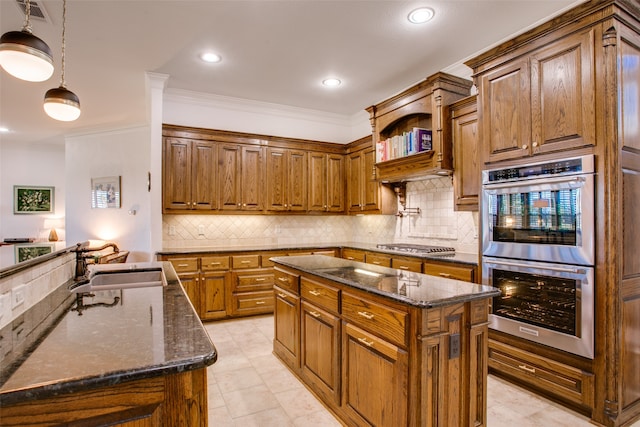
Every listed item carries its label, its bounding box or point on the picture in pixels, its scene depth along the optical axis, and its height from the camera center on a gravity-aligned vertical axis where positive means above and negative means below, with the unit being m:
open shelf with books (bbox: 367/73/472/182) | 3.60 +1.01
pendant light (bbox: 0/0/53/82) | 1.73 +0.82
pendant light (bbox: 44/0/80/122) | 2.36 +0.77
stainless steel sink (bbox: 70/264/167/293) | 2.31 -0.43
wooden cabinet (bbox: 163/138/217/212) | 4.27 +0.50
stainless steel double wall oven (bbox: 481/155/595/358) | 2.21 -0.26
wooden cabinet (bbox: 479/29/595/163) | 2.24 +0.81
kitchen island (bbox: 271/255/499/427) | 1.60 -0.69
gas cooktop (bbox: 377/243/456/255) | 3.72 -0.40
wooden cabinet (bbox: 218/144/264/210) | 4.58 +0.51
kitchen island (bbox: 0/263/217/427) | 0.81 -0.39
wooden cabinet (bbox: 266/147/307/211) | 4.89 +0.50
